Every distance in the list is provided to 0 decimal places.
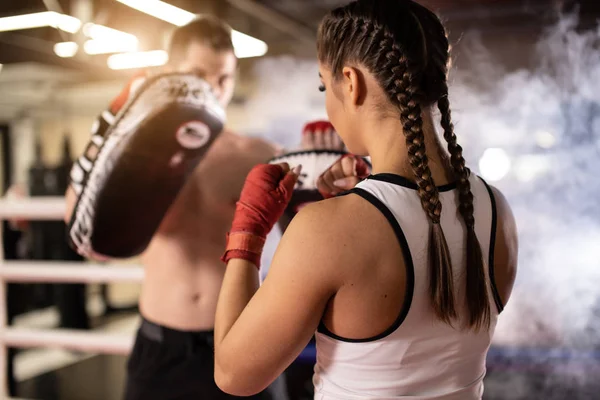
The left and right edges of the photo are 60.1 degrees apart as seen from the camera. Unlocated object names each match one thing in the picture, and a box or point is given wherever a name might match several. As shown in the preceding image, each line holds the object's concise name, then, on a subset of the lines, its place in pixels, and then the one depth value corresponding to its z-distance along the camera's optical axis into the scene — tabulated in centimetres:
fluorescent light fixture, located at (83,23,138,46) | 310
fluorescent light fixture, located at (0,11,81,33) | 285
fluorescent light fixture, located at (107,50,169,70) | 349
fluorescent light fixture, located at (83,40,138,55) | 333
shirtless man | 142
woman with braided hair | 67
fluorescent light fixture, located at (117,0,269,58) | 250
